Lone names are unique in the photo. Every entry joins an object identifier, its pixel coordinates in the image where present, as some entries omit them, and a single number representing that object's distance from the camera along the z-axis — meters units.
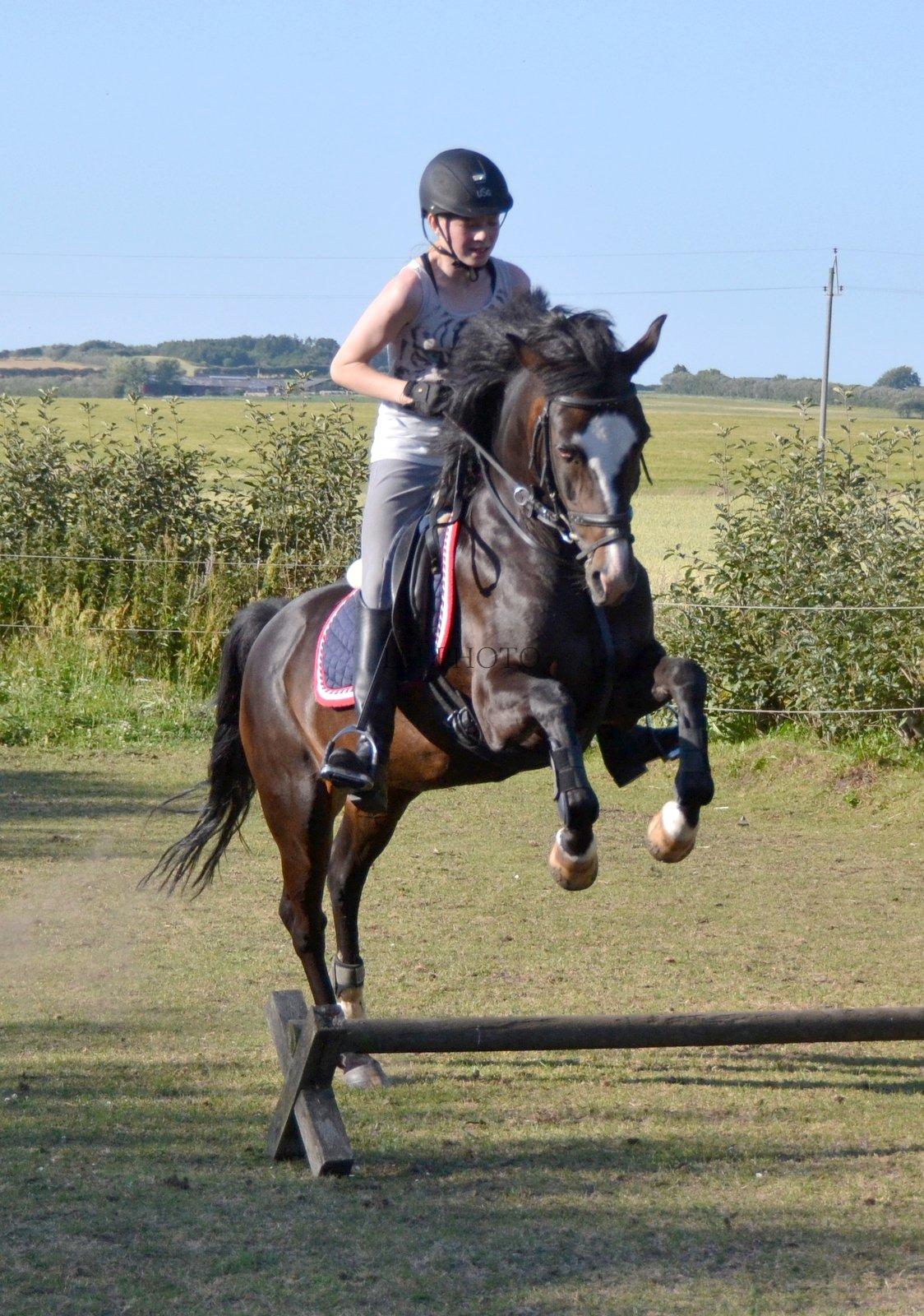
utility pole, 65.81
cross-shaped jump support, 9.23
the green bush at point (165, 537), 29.73
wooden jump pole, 9.03
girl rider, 10.12
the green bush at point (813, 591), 23.58
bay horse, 8.95
